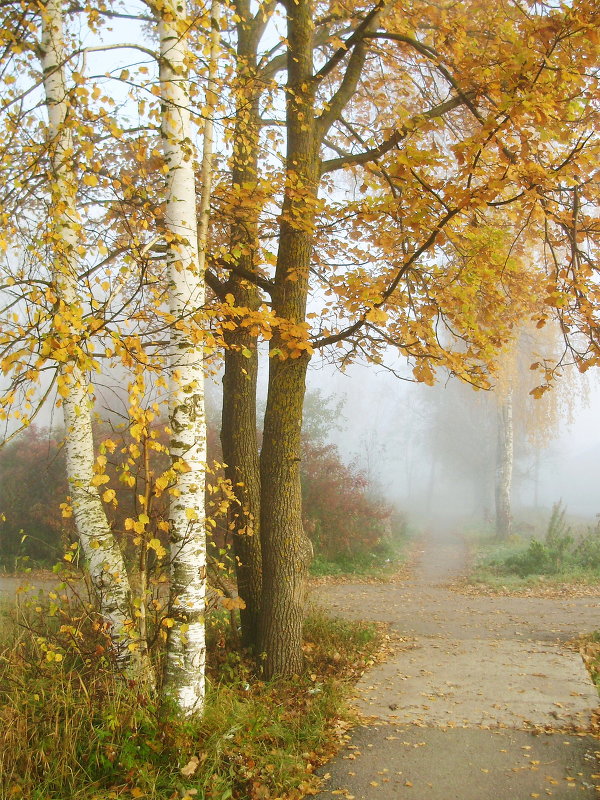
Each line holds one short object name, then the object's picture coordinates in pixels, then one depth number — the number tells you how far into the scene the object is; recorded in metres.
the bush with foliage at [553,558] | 13.23
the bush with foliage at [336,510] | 15.59
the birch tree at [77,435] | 4.47
